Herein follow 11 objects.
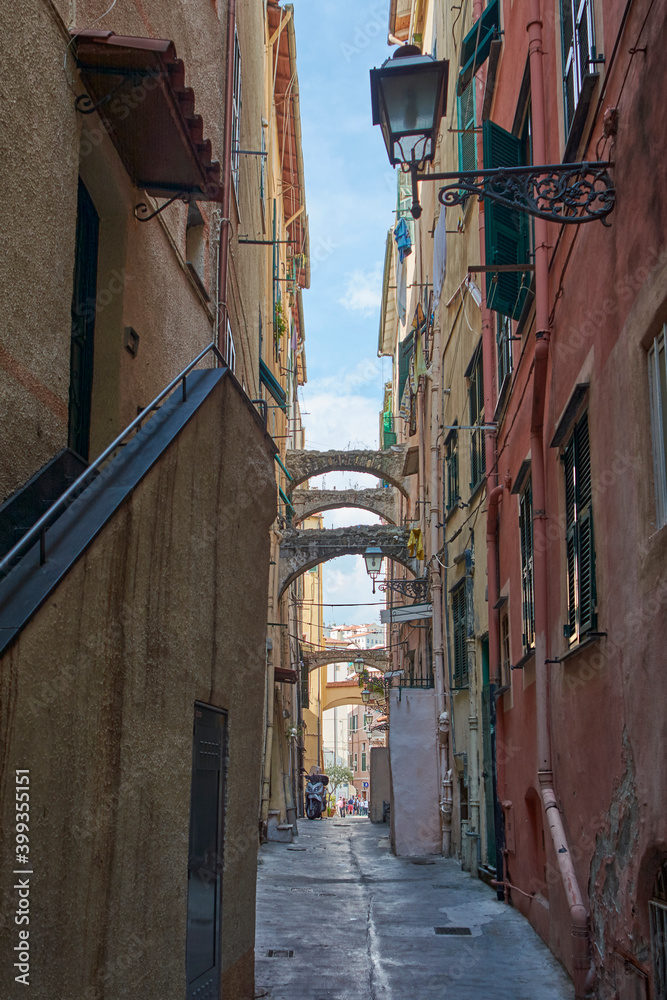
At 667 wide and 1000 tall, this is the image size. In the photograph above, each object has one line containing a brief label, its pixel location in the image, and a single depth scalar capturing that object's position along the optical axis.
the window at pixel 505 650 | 10.66
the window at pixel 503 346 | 10.61
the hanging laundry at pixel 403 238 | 29.72
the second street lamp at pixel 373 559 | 27.45
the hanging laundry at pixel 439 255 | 17.58
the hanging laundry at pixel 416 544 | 20.73
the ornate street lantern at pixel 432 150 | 5.30
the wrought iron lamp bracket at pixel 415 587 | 21.52
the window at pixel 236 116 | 12.79
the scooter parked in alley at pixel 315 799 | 32.81
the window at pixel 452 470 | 15.63
